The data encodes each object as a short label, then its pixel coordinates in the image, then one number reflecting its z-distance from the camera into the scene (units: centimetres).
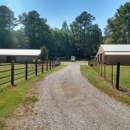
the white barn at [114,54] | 2941
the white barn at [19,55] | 3658
